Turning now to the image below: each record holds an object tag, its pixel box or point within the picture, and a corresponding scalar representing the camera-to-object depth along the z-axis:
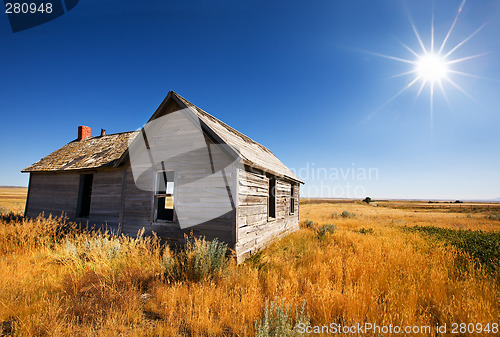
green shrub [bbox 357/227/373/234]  12.23
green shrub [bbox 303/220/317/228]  15.51
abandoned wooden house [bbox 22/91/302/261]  6.68
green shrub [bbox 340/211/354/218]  25.44
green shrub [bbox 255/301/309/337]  2.75
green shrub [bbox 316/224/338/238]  10.95
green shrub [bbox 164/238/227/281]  4.96
